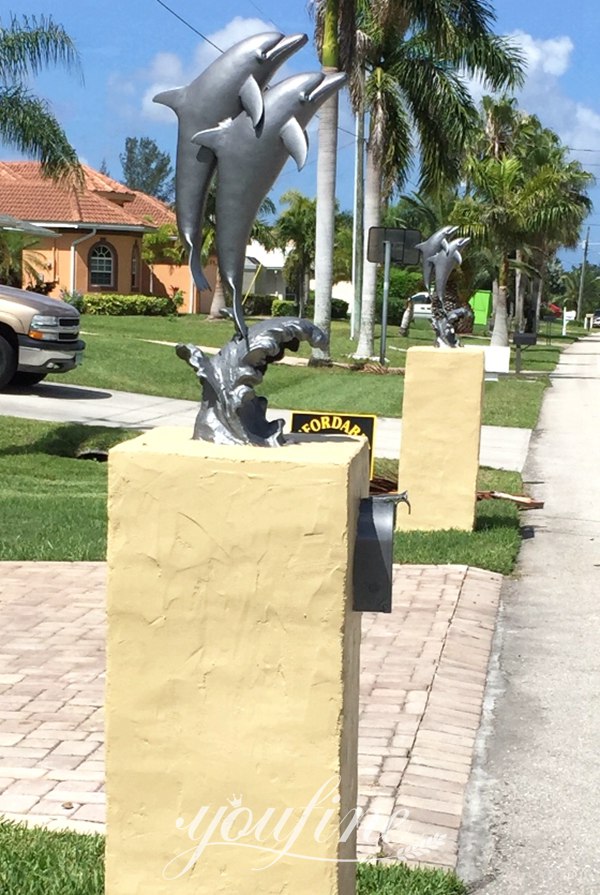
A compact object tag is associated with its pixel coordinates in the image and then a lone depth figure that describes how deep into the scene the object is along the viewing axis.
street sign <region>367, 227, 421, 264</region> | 24.50
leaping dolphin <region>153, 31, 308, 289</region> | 3.66
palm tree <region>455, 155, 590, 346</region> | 31.12
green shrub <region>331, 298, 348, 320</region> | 53.50
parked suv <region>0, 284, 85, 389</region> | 16.67
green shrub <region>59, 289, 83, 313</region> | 37.16
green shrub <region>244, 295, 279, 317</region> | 50.16
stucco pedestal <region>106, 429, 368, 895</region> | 3.33
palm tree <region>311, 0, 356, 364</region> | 23.53
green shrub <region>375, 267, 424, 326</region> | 52.25
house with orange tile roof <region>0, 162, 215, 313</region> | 41.69
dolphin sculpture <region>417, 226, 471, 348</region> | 13.61
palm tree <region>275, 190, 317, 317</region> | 54.25
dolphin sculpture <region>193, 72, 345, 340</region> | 3.65
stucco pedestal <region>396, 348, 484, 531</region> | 9.81
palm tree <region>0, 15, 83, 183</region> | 13.80
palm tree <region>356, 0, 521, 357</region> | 26.45
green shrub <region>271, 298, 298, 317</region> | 48.81
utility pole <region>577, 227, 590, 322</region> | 93.84
